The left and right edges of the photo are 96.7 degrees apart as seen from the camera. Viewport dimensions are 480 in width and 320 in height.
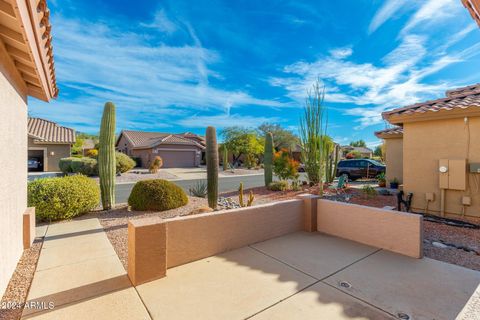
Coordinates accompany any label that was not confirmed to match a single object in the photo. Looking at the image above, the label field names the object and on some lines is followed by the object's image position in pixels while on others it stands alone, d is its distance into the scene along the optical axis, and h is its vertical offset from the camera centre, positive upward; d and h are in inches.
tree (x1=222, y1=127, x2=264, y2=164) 1263.5 +105.4
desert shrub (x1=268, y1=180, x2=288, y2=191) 445.9 -55.3
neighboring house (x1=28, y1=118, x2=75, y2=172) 751.7 +44.3
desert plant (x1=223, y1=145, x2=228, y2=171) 1061.8 -9.2
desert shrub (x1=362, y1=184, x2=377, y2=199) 340.2 -52.0
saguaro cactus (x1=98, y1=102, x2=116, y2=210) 276.4 +6.2
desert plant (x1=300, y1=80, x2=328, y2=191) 433.4 +67.1
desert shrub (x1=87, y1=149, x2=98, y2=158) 1035.4 +38.4
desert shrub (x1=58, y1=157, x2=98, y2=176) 682.8 -19.8
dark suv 626.8 -26.1
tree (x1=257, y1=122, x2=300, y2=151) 1491.5 +152.6
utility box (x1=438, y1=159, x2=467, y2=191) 223.5 -15.7
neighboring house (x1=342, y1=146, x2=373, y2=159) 1825.8 +71.2
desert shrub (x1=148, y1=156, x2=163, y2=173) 815.3 -20.6
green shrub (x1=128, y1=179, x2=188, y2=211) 266.1 -46.5
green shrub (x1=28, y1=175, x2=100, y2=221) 217.6 -39.4
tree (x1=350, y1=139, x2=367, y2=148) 2412.6 +183.5
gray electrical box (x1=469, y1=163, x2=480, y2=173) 215.6 -7.9
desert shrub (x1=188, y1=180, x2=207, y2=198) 380.1 -58.4
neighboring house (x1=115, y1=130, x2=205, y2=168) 1074.1 +57.9
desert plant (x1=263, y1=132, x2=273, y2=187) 495.0 -7.9
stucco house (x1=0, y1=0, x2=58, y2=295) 89.4 +43.1
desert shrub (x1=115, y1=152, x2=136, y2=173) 756.2 -11.6
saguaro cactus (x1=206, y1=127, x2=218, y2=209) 285.0 -10.5
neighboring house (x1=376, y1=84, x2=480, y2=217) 223.0 +7.9
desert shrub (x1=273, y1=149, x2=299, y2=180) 467.8 -14.3
